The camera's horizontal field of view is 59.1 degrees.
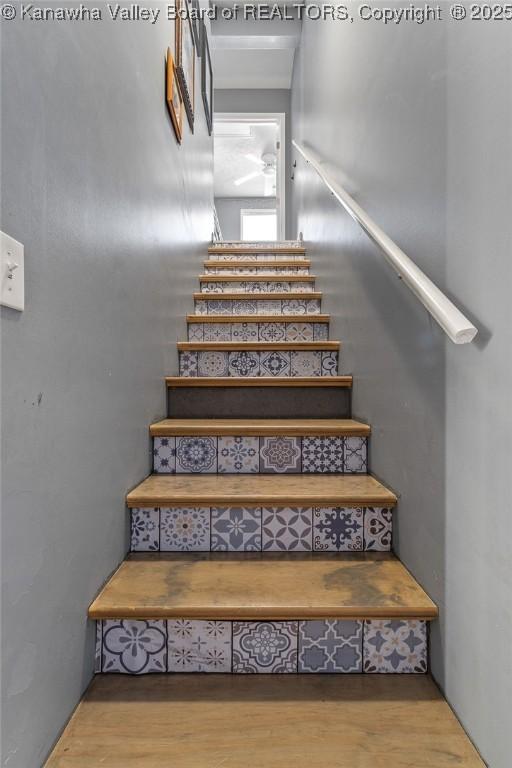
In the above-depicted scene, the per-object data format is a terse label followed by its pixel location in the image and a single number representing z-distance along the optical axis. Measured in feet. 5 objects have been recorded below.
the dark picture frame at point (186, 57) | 6.90
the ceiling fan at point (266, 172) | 22.44
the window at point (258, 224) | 27.99
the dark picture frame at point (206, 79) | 10.90
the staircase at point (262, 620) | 2.74
